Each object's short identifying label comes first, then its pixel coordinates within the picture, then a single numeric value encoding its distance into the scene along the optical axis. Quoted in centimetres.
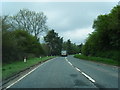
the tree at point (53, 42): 12764
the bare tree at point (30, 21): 7125
